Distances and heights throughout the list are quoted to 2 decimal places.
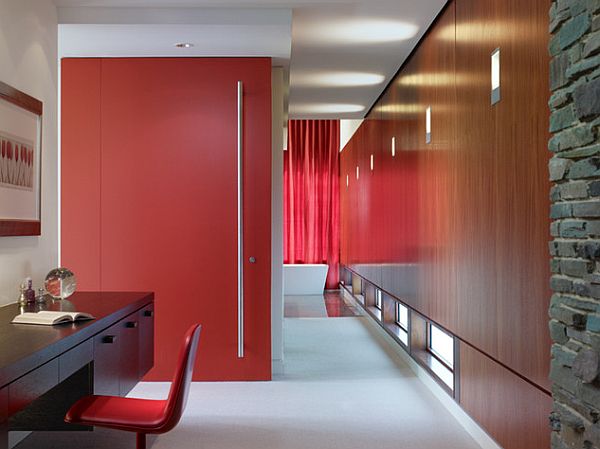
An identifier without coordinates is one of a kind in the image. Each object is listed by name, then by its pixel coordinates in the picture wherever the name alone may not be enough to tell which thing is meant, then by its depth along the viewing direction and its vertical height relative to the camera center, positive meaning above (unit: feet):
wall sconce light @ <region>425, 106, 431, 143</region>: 16.11 +2.74
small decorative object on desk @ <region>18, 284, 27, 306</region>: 11.01 -1.03
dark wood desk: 6.77 -1.57
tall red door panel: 16.80 +1.07
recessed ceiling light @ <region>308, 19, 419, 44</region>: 15.60 +5.08
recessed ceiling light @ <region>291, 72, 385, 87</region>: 20.79 +5.13
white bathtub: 41.42 -2.86
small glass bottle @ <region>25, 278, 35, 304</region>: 11.10 -0.99
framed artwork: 10.66 +1.28
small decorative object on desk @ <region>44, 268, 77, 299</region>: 11.74 -0.86
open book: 9.02 -1.16
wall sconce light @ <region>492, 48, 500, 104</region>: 11.00 +2.70
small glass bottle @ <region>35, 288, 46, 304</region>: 11.31 -1.08
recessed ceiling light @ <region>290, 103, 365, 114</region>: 26.13 +5.23
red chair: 8.47 -2.38
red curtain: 42.88 +2.81
